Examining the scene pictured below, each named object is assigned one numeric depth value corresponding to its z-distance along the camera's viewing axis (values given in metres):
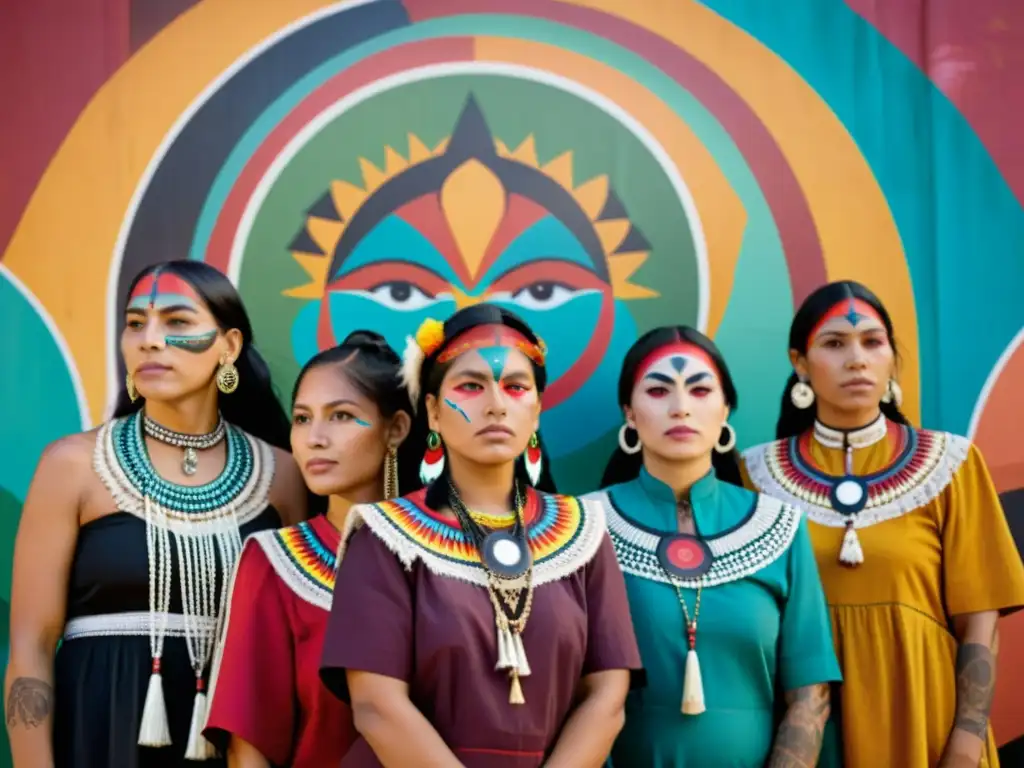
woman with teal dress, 2.98
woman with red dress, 2.88
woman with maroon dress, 2.57
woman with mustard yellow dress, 3.25
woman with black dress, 3.13
